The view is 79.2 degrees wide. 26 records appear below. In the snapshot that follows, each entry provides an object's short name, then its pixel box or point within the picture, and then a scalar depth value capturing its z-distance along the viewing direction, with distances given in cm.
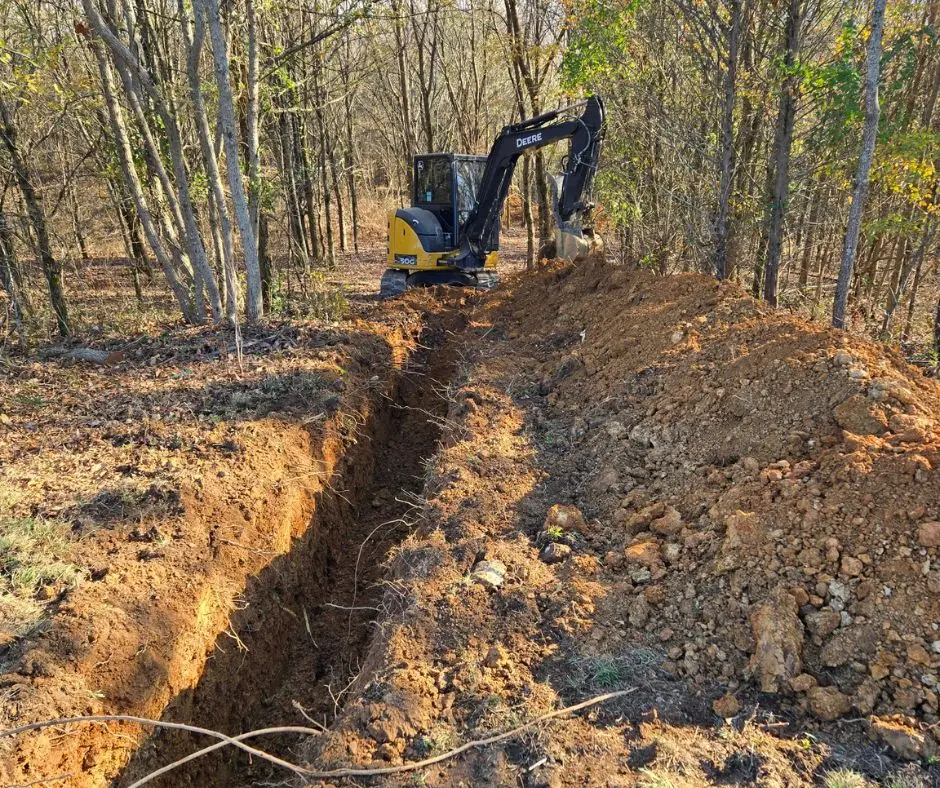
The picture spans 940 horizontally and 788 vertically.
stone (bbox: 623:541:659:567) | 371
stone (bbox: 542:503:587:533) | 416
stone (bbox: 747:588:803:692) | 286
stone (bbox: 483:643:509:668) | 320
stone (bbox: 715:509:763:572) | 339
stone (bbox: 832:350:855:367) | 408
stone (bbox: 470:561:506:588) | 371
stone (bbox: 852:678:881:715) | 264
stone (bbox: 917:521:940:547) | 295
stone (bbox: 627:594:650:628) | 336
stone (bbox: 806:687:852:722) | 268
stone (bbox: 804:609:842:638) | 293
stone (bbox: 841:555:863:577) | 303
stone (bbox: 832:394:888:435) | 366
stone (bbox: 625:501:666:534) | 401
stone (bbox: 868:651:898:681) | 270
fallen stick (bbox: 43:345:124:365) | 700
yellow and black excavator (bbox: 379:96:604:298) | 950
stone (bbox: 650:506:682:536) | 386
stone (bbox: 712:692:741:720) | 279
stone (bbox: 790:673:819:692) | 278
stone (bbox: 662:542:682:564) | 367
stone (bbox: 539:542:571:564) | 391
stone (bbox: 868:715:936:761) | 245
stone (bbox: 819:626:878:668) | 282
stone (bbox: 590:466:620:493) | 458
